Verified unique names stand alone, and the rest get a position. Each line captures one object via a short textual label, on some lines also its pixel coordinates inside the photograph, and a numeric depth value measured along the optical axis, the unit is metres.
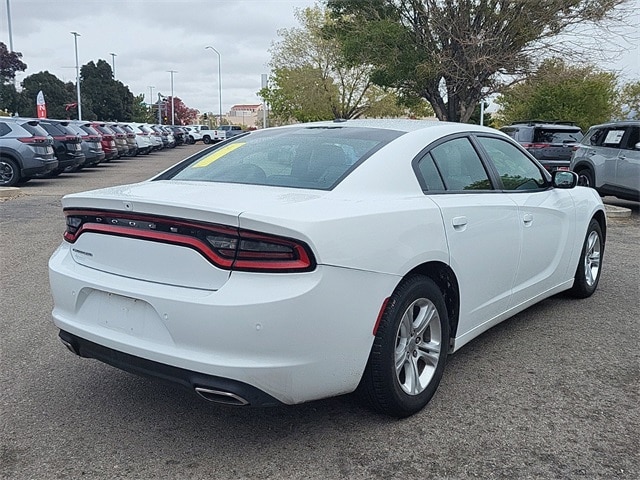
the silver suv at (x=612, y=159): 11.15
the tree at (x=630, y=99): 32.28
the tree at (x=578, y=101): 27.02
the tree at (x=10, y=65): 61.55
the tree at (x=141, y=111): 79.19
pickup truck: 66.59
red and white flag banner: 34.81
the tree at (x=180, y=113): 105.69
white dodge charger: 2.69
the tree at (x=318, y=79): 40.16
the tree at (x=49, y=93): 60.81
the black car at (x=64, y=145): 16.89
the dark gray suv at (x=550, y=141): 14.76
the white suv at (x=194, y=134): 63.81
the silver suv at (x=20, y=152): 14.78
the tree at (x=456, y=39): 19.47
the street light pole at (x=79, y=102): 54.16
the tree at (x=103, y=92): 69.31
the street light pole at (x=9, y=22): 55.88
